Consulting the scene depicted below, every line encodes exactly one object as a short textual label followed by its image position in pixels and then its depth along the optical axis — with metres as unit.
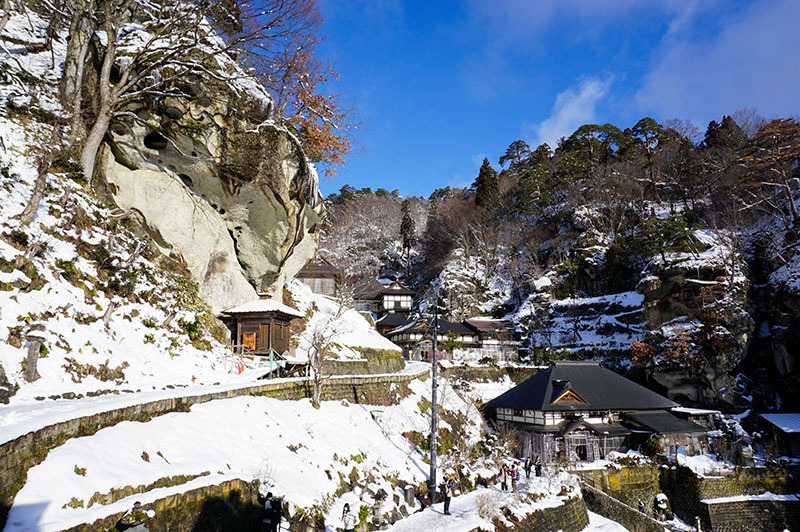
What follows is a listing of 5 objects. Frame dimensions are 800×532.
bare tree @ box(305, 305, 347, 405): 17.42
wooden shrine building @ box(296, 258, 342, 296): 44.97
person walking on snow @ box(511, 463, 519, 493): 17.87
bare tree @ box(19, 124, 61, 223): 14.16
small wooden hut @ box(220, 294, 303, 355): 23.00
